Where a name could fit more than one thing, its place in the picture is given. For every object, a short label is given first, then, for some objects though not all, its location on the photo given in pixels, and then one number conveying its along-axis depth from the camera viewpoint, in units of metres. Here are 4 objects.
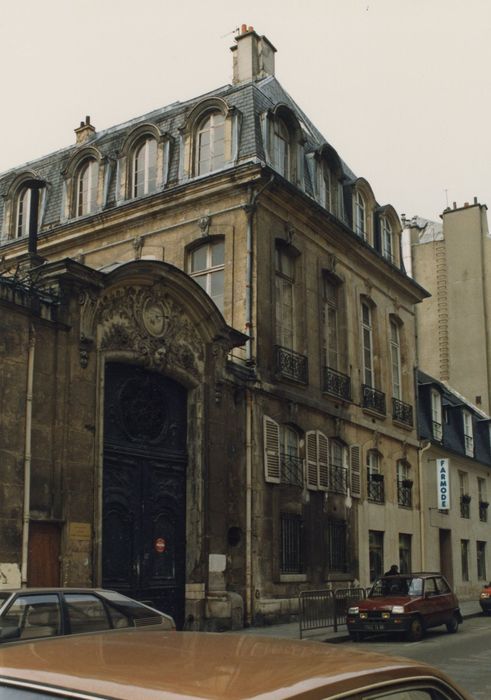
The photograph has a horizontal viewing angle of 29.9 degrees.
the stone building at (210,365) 16.16
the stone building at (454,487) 31.23
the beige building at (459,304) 41.72
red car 18.81
